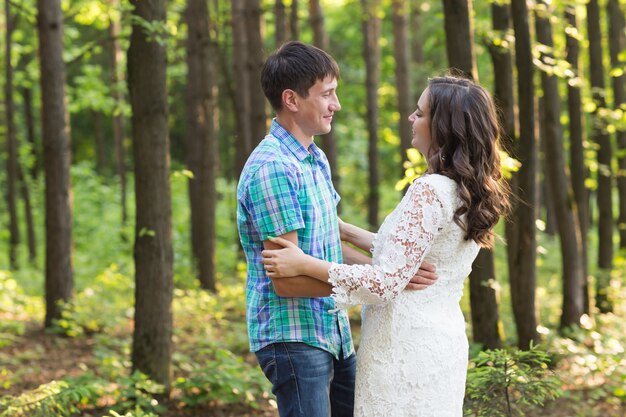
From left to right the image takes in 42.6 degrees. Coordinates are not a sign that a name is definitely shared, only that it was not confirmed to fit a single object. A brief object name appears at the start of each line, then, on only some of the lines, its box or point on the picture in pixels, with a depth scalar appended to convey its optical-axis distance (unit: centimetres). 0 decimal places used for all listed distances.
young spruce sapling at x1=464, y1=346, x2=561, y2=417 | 413
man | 319
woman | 316
